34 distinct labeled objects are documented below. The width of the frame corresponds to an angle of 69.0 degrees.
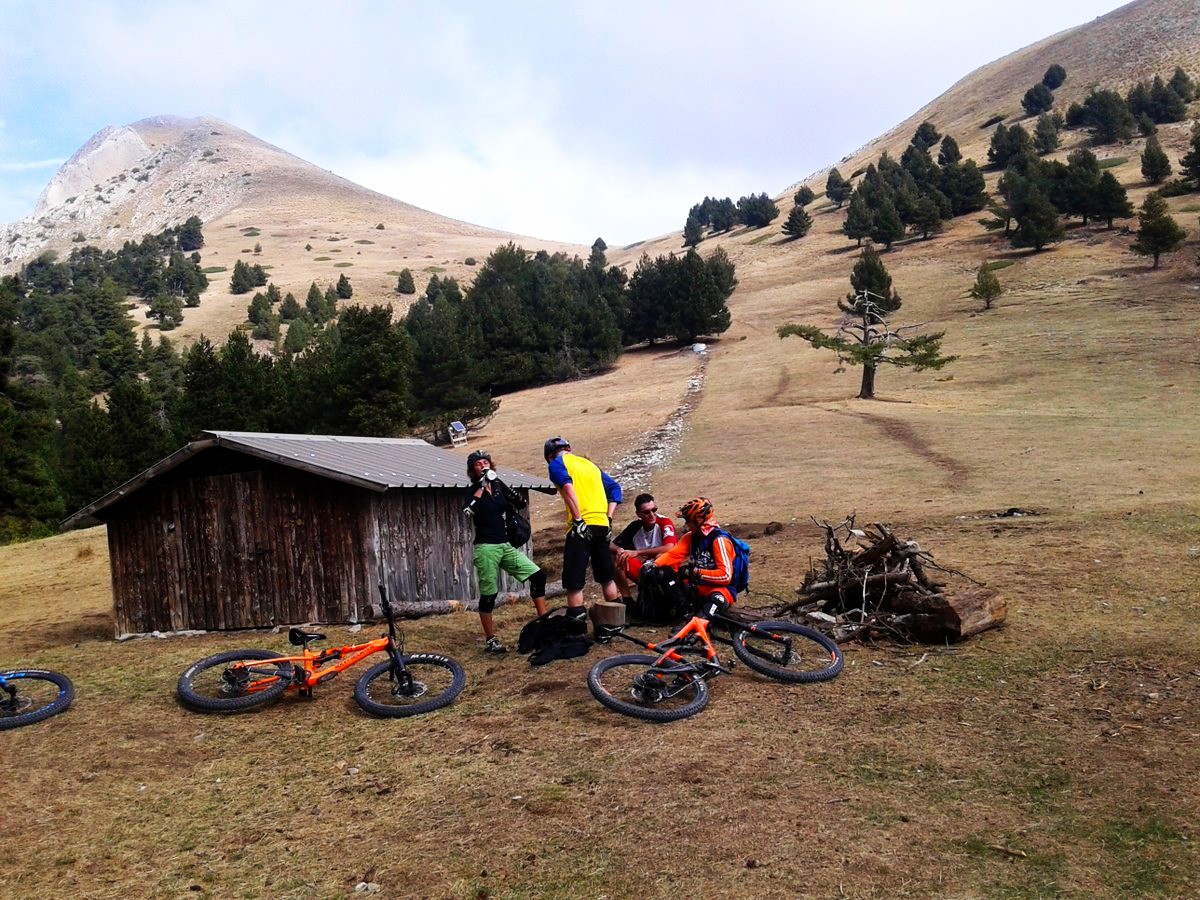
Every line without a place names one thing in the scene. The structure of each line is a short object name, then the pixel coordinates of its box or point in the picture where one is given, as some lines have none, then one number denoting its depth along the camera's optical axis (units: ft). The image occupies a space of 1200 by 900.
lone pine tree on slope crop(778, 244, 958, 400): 117.91
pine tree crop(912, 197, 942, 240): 229.45
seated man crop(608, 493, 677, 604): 37.19
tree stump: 29.91
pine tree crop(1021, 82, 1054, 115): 322.34
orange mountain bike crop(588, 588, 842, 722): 23.90
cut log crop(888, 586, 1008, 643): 28.84
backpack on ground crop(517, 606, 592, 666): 29.04
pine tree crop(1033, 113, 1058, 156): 263.90
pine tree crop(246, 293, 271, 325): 267.59
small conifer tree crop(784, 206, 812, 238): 287.69
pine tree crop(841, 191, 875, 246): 247.50
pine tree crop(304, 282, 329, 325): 269.85
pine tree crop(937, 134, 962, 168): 277.78
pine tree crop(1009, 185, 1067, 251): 189.88
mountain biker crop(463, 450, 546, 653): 30.19
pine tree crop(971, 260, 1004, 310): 164.86
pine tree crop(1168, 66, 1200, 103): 268.62
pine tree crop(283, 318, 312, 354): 216.74
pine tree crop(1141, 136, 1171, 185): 215.92
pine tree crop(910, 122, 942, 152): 337.11
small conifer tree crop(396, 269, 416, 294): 322.75
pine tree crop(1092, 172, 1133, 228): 192.34
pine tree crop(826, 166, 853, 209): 319.47
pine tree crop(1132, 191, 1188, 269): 158.10
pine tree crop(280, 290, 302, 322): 278.93
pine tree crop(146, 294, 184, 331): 273.95
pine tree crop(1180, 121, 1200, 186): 199.58
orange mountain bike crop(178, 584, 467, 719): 25.25
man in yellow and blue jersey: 29.86
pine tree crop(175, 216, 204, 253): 450.71
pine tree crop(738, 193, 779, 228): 341.41
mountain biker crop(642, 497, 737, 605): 28.14
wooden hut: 40.96
